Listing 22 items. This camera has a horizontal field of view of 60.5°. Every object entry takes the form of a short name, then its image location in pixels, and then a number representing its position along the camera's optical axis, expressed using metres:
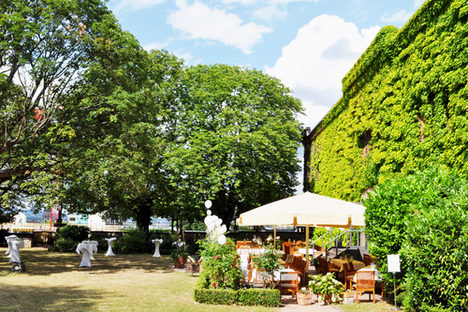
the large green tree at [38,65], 15.88
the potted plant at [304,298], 10.12
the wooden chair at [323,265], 12.80
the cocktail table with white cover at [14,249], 15.16
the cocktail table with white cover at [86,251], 17.44
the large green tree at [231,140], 25.30
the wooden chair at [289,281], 10.74
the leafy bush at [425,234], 7.41
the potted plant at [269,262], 10.12
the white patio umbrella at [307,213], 10.45
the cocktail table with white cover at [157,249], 23.78
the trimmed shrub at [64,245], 25.19
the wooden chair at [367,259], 13.18
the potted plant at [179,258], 17.75
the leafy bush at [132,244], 25.30
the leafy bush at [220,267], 10.09
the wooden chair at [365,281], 10.32
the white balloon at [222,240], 10.00
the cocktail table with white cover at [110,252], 23.49
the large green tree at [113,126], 17.95
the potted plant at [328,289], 10.23
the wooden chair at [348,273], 11.29
